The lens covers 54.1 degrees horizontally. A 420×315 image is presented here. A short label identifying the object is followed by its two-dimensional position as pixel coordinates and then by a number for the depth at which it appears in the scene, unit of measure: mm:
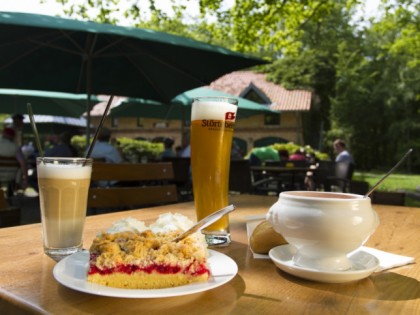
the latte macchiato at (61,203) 949
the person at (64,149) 5945
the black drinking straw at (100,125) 937
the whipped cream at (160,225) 812
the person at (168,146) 8268
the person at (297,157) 10094
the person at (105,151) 5633
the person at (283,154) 10758
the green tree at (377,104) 27422
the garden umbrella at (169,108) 8269
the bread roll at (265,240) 955
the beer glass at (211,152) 1114
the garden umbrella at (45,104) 9172
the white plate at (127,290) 618
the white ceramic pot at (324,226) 759
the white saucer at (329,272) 737
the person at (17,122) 7482
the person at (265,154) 9445
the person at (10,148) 6453
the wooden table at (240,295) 610
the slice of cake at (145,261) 679
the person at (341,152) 9078
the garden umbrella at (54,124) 13030
